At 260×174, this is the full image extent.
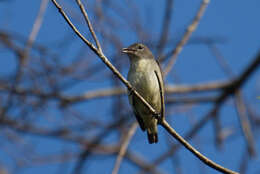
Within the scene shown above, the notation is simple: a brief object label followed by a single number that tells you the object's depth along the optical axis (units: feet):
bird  31.40
